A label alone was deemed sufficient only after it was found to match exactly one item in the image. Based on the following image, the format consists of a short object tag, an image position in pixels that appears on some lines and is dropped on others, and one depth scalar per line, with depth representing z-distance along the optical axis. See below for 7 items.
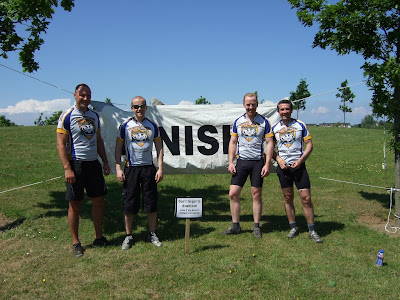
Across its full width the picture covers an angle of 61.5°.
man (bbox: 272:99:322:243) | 5.31
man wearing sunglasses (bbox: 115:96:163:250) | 5.06
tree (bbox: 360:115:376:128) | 140.45
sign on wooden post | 4.87
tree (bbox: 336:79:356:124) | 41.88
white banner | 6.90
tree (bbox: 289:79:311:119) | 40.08
